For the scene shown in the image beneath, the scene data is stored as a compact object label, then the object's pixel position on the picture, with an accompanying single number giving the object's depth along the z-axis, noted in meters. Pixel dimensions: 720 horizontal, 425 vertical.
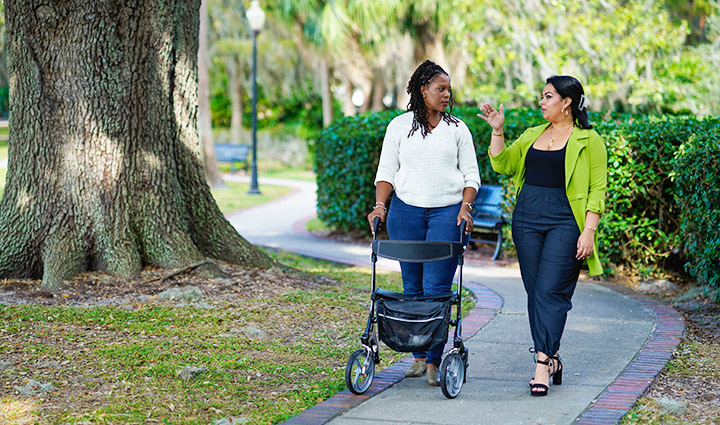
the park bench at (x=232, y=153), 27.77
